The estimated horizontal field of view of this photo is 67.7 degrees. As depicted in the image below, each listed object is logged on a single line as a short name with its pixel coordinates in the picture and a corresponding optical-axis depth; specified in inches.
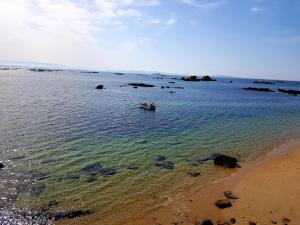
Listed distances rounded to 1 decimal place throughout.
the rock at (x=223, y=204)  462.7
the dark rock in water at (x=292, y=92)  3646.4
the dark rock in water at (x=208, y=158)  691.8
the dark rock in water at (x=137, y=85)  3642.7
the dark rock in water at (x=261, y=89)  3963.0
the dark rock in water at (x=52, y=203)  438.3
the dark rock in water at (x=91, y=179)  540.0
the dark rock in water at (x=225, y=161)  663.6
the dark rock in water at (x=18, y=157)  629.6
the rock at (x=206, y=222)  400.9
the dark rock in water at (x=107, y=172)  573.7
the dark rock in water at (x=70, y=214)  410.2
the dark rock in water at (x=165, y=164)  638.7
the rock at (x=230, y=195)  502.2
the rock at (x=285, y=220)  413.0
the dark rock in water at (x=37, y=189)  469.8
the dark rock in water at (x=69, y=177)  535.6
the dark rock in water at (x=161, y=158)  685.9
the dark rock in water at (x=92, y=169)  580.0
